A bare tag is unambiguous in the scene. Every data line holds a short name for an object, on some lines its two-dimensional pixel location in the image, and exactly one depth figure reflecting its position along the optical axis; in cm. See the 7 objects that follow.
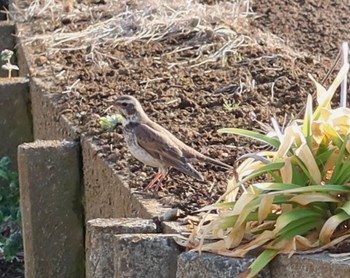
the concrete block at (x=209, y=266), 773
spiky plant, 765
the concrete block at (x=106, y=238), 923
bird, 1078
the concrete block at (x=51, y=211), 1273
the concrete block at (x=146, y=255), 851
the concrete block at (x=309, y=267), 727
